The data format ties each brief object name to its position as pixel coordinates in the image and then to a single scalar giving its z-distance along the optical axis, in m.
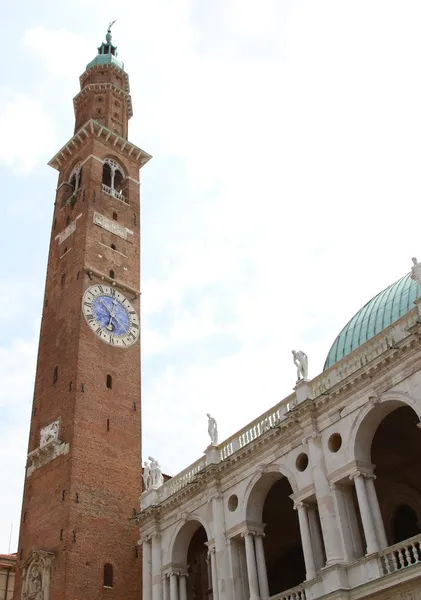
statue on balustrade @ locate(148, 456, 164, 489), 30.34
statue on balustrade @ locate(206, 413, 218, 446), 27.38
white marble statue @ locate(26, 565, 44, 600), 28.84
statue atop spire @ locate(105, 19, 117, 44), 53.62
